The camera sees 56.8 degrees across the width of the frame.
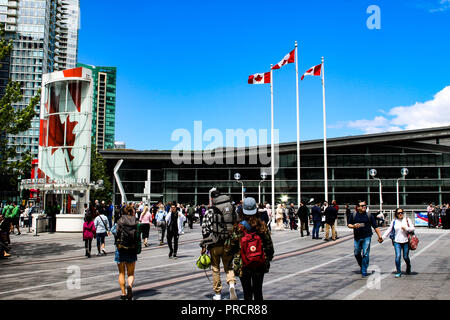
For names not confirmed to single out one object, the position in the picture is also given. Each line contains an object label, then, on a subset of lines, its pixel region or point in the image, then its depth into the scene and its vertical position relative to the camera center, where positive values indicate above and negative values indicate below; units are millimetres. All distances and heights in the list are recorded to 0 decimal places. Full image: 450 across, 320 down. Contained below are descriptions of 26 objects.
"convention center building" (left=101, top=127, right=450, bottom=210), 57656 +3210
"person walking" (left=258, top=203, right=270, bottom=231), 18328 -1033
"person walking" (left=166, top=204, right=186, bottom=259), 14078 -1084
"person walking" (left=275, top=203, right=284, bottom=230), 27438 -1675
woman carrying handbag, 10227 -1038
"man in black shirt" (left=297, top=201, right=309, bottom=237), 21562 -1176
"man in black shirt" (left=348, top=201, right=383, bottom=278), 10078 -1023
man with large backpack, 7453 -763
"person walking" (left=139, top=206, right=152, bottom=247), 18130 -1341
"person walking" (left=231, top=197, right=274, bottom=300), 5598 -810
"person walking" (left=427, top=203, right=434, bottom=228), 30212 -1903
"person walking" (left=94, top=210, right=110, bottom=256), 15258 -1238
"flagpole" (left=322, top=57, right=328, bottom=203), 30125 +5557
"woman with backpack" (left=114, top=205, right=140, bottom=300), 7770 -1016
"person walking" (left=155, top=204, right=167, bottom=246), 18859 -1266
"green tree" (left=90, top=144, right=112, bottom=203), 76938 +3250
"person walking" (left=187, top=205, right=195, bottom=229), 30656 -1694
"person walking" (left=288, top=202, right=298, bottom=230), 28266 -1726
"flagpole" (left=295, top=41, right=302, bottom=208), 28772 +5770
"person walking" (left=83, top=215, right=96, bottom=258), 14898 -1451
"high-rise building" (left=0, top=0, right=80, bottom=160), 120812 +46242
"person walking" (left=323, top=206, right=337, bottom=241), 18719 -1214
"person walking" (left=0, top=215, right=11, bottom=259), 14852 -1682
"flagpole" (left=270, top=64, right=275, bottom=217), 29917 +7294
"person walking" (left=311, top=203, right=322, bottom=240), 19812 -1229
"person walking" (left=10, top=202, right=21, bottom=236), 21625 -1040
